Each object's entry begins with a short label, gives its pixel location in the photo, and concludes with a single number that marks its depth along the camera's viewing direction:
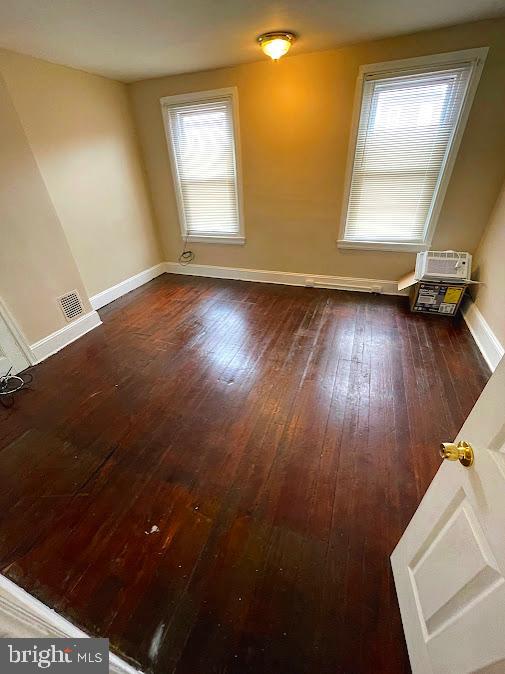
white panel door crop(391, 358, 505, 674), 0.55
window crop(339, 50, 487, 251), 2.33
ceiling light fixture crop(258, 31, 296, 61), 2.09
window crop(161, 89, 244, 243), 3.04
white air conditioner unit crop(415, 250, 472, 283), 2.67
